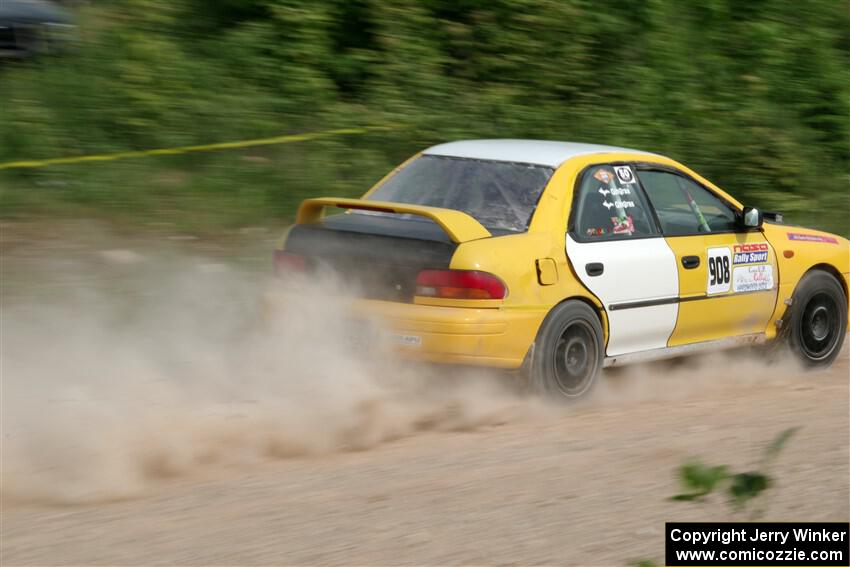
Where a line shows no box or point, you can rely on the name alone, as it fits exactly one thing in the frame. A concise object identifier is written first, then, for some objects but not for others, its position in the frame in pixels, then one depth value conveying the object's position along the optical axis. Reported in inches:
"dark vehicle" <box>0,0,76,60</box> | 1012.5
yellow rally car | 531.8
